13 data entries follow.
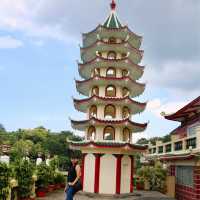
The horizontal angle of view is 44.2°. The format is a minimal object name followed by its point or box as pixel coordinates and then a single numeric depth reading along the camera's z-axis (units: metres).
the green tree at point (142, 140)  49.67
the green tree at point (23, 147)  36.64
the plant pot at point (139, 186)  20.67
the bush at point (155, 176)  18.94
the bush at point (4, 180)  9.53
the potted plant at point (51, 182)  16.53
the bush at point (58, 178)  18.66
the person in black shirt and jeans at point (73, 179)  7.87
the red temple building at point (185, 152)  11.80
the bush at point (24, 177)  11.74
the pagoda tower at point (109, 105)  16.59
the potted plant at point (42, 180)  14.94
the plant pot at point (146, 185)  20.36
